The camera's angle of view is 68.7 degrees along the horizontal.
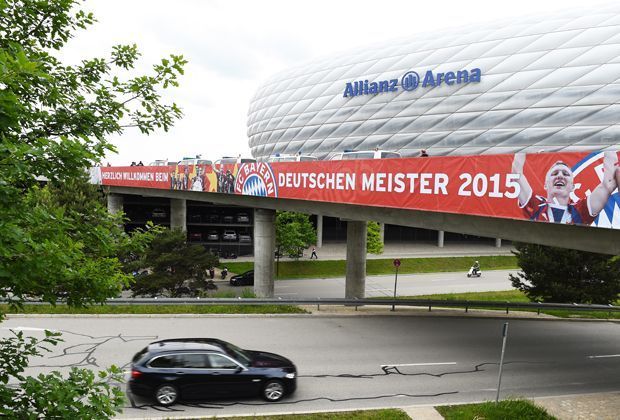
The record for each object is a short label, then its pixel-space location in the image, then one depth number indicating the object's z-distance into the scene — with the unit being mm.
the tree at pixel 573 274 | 24469
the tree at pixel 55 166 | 3980
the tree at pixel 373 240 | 42688
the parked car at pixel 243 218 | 57844
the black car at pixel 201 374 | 10250
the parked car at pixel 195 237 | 54312
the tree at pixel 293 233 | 41156
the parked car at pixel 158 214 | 60750
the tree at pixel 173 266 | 25656
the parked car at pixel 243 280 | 35584
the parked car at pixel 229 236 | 52844
